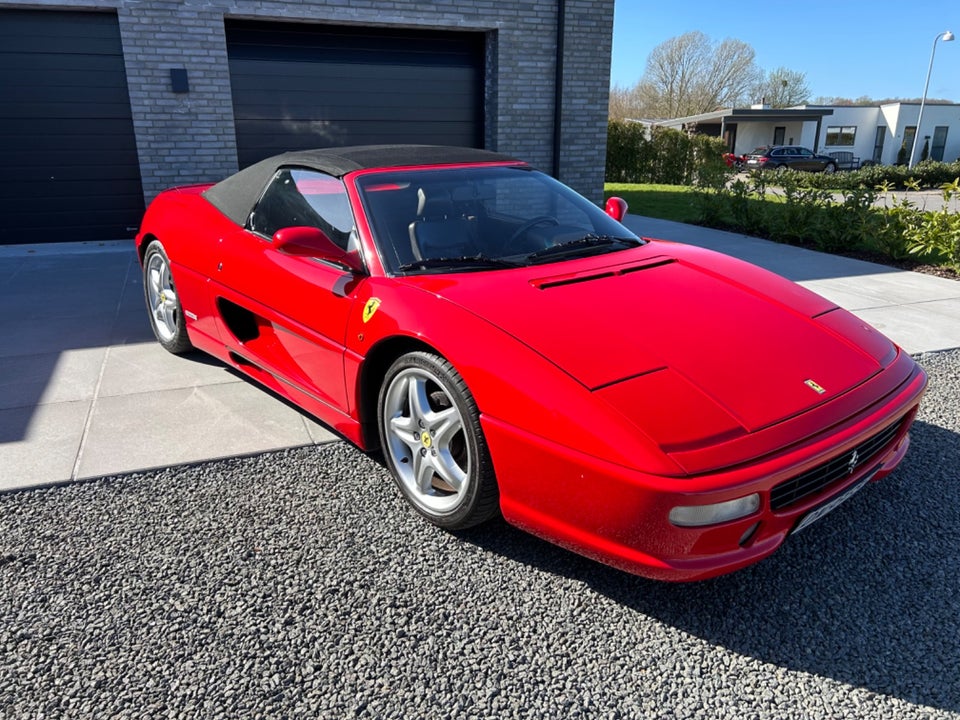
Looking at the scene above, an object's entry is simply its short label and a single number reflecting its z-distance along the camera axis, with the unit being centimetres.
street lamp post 3738
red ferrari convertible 206
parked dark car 3309
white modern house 4766
